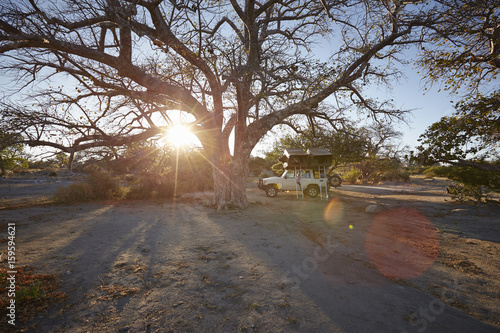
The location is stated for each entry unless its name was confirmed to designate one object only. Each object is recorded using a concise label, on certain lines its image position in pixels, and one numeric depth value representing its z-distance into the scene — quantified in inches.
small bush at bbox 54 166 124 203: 441.1
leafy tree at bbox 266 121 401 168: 658.0
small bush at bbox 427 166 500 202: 331.9
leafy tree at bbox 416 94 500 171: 242.8
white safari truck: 503.8
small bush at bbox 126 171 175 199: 528.7
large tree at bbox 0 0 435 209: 226.5
